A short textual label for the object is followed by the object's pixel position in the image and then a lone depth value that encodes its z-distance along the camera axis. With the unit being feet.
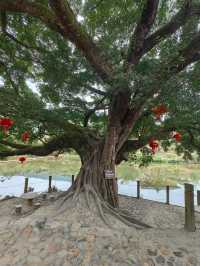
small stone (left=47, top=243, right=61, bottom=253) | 9.41
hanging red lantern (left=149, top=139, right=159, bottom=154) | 19.38
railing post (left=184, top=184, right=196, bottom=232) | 12.10
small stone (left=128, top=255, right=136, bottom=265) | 8.82
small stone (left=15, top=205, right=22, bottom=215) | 17.51
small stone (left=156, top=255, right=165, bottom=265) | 8.96
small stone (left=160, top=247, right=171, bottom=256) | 9.53
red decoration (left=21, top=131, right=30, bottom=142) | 17.04
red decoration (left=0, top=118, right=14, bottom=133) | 14.03
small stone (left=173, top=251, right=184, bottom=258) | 9.44
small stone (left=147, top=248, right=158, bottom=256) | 9.44
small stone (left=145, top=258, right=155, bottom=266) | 8.77
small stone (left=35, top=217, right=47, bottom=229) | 11.35
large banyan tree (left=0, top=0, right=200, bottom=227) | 12.39
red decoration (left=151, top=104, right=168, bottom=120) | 13.47
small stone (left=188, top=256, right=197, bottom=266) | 9.01
